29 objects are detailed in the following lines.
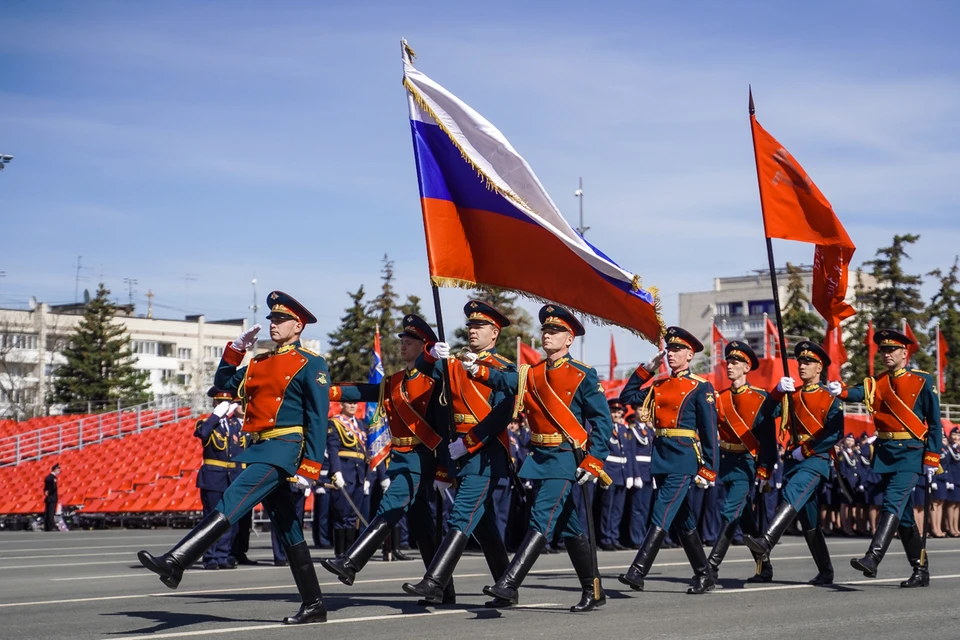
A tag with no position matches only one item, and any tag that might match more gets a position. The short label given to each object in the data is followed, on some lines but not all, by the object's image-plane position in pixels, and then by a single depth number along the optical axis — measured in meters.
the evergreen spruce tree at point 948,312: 56.47
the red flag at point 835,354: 32.16
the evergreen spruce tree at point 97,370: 64.06
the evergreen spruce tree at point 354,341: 59.12
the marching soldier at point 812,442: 11.06
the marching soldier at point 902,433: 11.13
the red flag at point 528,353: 30.95
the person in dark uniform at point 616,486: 18.33
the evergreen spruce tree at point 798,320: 65.06
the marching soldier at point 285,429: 8.05
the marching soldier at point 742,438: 11.50
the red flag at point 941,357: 38.08
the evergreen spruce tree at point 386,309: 60.41
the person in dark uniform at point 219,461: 14.22
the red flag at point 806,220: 11.42
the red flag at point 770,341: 42.88
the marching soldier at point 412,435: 9.08
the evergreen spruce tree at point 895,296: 57.00
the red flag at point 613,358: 42.38
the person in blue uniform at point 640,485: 18.73
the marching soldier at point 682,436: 10.65
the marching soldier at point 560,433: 8.91
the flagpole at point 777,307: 10.84
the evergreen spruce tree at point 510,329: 58.56
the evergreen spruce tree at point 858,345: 57.16
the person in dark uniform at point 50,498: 27.81
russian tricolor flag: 9.60
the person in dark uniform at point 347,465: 15.66
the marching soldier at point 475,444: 8.70
